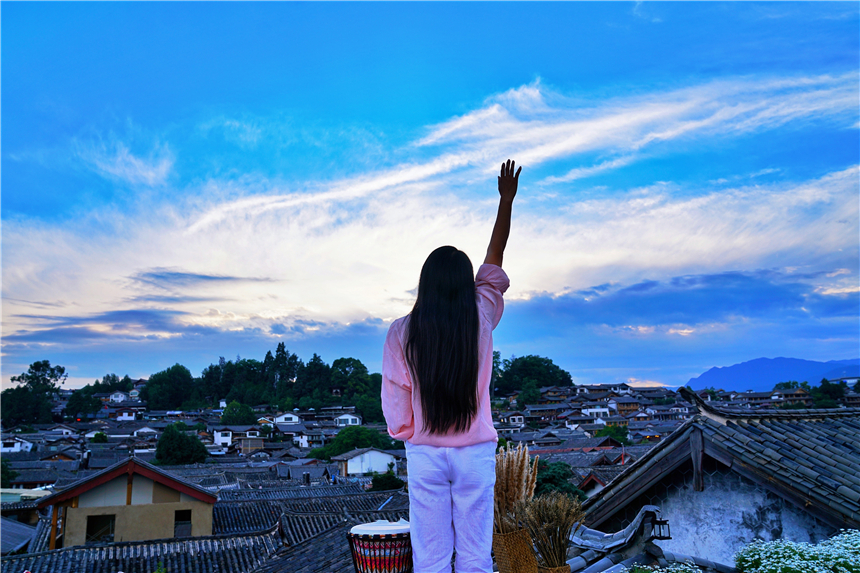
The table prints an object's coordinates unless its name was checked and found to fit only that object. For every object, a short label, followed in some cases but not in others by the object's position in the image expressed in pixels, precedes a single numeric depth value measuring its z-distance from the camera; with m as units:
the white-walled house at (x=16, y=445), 55.66
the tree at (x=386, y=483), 29.62
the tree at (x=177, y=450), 45.38
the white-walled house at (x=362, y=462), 44.78
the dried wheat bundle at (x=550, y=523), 2.69
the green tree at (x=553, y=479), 17.08
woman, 2.11
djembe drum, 2.46
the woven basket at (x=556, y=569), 2.71
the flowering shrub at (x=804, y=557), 3.16
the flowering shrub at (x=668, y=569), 3.28
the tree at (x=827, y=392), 53.22
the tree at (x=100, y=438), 59.94
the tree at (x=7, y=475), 37.28
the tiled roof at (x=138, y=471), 12.12
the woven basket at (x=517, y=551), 2.66
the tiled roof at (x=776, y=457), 4.39
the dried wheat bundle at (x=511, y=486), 2.74
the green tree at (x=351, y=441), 51.12
